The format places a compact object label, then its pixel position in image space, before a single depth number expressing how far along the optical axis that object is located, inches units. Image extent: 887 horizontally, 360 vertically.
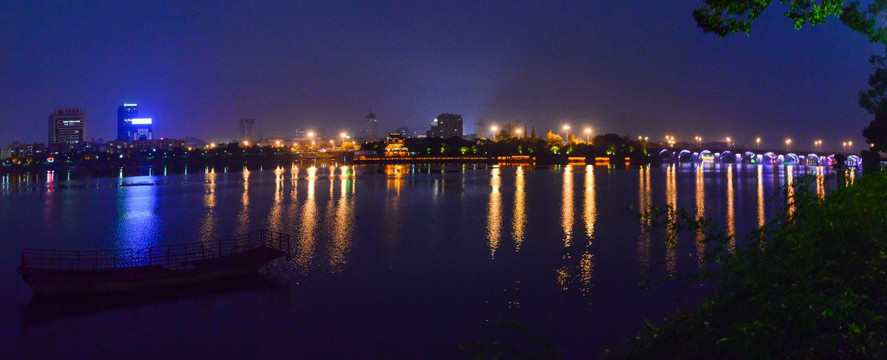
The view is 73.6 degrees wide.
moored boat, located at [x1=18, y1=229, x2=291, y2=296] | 634.8
